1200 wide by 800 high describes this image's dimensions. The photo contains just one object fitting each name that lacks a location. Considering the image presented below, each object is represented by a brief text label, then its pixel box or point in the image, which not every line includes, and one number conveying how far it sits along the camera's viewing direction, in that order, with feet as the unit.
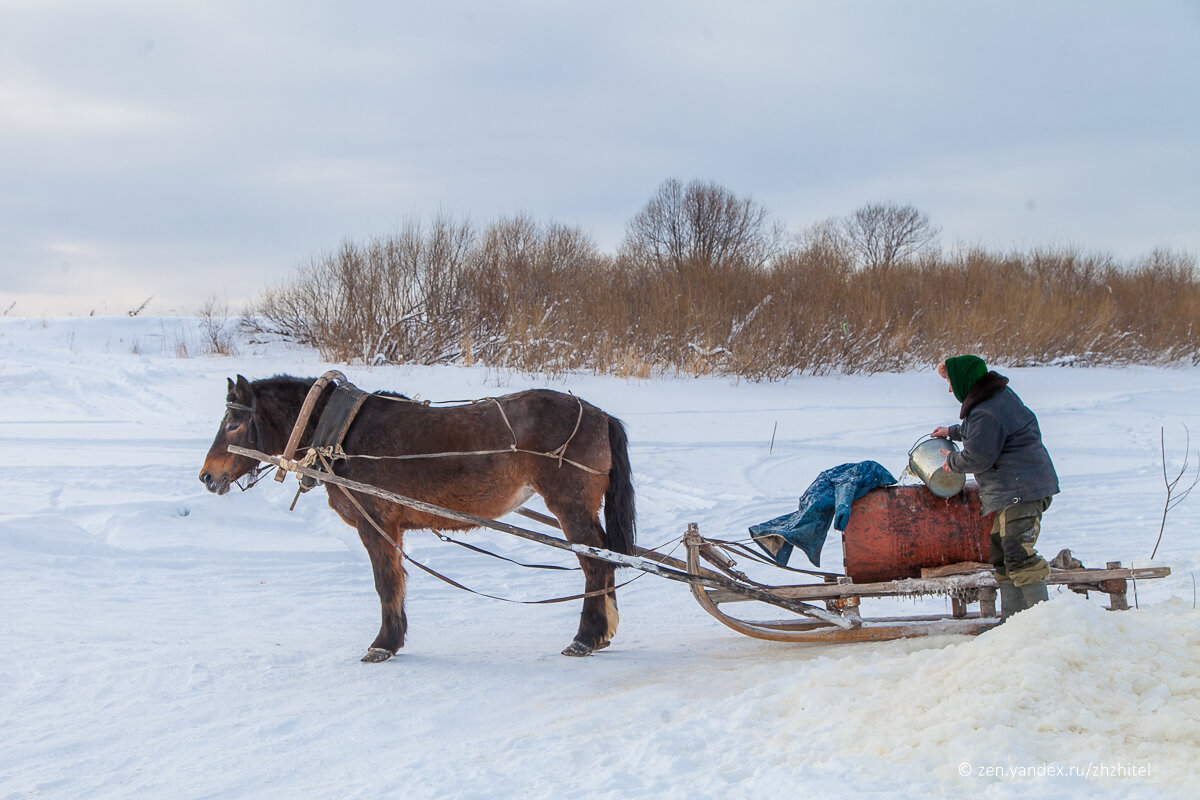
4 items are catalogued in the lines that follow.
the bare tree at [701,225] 85.56
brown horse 16.60
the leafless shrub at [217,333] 59.92
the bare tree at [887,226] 111.34
